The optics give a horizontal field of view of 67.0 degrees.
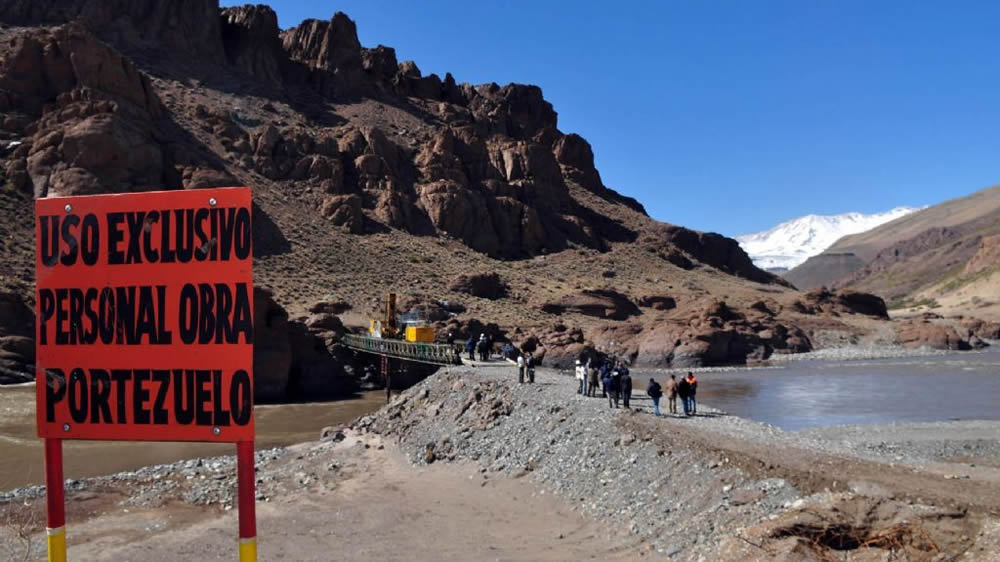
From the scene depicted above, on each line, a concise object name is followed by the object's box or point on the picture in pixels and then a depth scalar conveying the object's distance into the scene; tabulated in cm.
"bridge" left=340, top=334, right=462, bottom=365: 3311
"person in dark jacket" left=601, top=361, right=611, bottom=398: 2157
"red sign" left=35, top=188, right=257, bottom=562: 357
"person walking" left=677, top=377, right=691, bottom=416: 2003
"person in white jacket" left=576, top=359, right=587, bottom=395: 2320
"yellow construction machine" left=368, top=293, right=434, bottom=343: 4000
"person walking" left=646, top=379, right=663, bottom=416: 1933
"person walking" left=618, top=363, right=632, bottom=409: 2008
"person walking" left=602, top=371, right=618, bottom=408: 2048
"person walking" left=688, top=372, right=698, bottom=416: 2017
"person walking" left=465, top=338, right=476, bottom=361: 3614
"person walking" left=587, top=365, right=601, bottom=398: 2288
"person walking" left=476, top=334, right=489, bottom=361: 3494
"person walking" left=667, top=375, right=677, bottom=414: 2021
